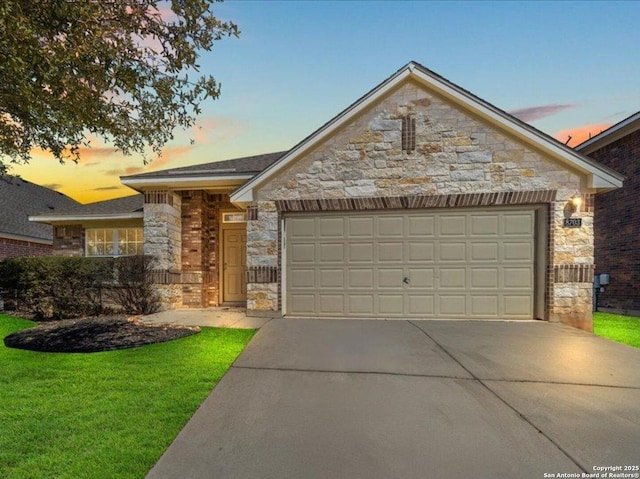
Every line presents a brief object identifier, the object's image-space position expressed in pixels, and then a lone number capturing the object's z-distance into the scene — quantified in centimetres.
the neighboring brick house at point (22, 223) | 1680
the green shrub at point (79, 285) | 890
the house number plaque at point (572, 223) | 755
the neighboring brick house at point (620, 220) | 1066
